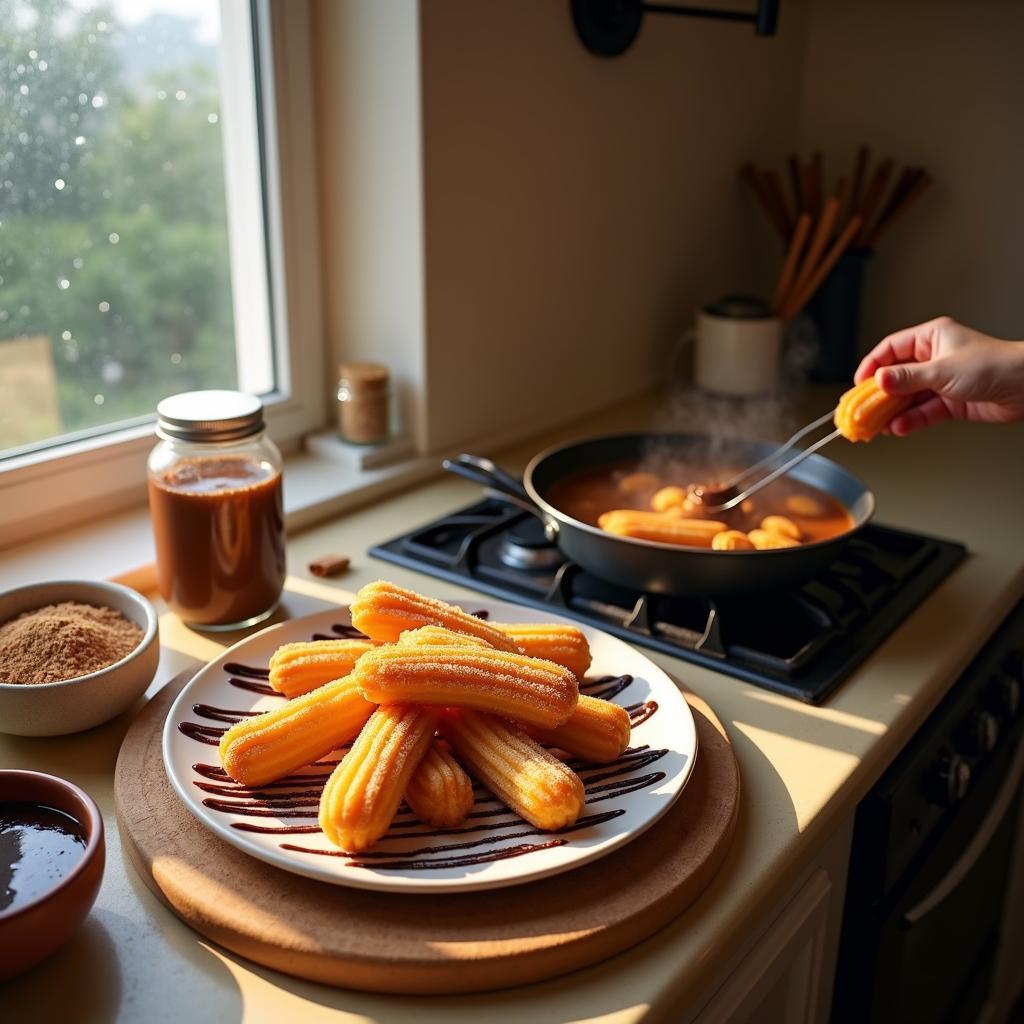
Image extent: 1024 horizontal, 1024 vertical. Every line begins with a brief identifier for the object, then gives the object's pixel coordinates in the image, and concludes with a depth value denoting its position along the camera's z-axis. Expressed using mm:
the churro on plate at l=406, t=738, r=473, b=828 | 787
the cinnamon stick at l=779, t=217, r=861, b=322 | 1857
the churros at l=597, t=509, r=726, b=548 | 1157
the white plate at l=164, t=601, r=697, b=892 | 740
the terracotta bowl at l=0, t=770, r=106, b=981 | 656
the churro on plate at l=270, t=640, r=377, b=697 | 914
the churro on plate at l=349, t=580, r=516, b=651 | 922
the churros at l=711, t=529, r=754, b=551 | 1133
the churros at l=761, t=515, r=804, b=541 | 1192
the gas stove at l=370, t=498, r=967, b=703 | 1069
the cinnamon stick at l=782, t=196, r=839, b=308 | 1825
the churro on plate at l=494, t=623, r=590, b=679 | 950
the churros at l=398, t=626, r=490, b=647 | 875
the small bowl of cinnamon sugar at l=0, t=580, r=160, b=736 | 883
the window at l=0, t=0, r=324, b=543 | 1261
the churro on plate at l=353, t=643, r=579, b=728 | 821
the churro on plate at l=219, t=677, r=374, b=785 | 815
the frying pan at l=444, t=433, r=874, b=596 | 1064
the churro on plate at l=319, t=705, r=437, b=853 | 752
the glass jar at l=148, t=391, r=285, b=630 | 1038
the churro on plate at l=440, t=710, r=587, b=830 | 778
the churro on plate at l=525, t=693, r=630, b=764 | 855
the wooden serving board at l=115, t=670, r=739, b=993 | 692
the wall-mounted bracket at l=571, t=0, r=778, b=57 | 1566
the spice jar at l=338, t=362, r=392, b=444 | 1488
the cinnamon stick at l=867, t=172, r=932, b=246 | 1935
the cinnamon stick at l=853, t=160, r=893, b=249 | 1920
